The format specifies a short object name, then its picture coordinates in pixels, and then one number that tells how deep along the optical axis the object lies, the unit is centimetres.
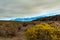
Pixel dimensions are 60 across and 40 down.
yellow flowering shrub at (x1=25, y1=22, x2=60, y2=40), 554
